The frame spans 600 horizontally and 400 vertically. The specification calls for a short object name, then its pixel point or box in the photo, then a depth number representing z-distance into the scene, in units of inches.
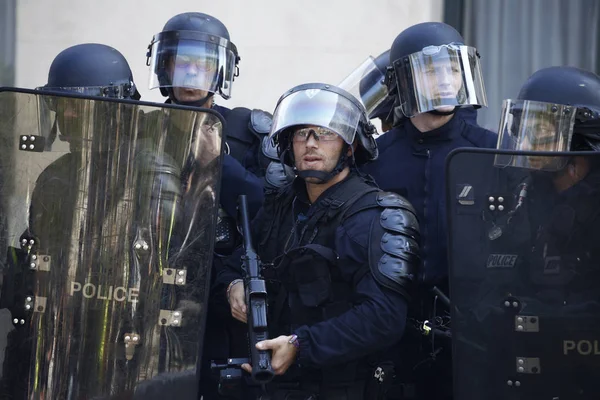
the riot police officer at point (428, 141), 336.5
